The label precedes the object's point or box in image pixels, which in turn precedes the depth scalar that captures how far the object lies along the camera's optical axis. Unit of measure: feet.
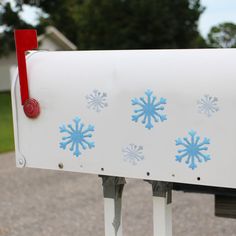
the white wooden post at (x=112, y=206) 7.52
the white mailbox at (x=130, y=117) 6.08
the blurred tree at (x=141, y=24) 87.76
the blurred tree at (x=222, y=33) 155.43
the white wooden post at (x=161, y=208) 7.12
